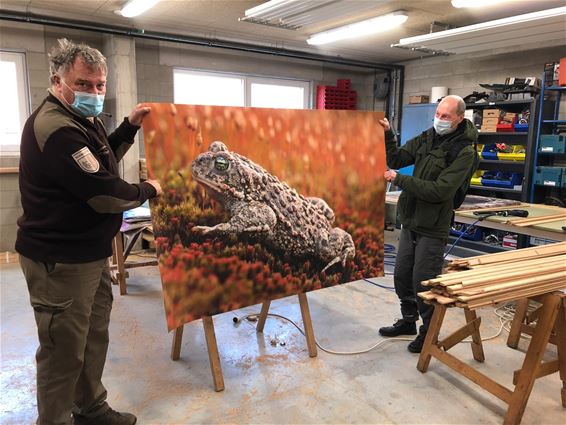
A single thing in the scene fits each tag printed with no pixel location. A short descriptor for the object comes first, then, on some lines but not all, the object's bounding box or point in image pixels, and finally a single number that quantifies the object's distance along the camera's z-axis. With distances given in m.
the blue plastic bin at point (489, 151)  5.52
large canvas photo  2.13
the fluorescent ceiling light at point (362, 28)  4.43
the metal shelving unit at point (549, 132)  5.09
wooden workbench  3.01
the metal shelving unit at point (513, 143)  5.16
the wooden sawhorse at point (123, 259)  3.85
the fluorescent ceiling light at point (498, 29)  3.80
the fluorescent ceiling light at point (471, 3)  3.74
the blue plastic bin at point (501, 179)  5.41
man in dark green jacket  2.55
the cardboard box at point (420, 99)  6.49
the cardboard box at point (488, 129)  5.52
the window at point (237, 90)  6.26
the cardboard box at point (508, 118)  5.36
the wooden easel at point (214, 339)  2.35
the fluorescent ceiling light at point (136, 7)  4.02
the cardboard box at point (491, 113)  5.48
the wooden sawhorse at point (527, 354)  2.08
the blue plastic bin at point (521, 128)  5.25
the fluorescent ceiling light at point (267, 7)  3.74
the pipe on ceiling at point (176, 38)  4.54
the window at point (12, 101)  4.98
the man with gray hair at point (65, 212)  1.63
